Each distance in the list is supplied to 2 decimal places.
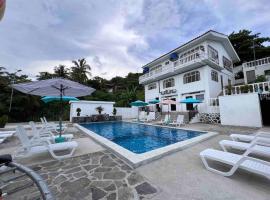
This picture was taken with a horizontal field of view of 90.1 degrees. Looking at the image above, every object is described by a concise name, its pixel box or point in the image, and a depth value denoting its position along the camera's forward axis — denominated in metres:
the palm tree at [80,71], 29.50
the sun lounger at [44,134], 6.23
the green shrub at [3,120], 12.48
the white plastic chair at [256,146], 4.06
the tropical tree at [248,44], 24.39
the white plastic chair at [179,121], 12.63
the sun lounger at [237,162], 3.02
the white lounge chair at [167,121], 13.68
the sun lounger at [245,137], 4.91
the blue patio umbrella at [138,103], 18.16
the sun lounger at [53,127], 9.87
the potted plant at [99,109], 20.38
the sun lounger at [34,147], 4.60
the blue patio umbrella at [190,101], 14.54
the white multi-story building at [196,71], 16.73
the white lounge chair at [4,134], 7.49
